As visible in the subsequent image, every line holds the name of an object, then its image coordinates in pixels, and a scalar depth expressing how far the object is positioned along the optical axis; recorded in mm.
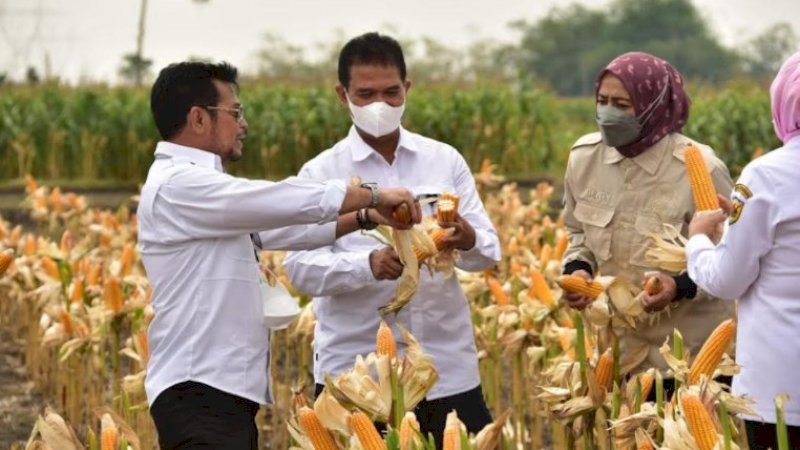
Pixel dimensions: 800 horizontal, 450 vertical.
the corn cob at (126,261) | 8545
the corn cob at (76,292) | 8266
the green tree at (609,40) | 89250
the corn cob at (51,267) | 8930
